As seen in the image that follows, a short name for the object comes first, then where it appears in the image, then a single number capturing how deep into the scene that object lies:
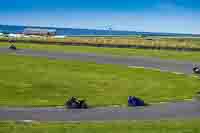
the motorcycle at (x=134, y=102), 42.15
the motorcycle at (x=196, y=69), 71.22
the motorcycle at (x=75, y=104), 40.03
